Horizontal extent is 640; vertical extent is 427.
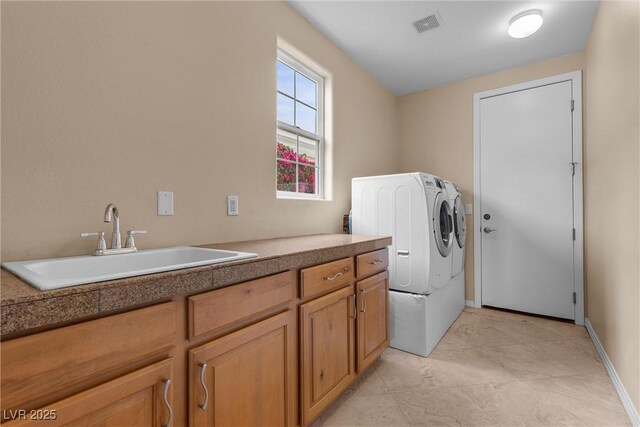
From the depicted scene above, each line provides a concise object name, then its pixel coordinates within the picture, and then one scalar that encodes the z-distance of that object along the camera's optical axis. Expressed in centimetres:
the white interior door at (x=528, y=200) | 293
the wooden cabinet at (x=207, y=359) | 67
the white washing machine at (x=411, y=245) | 227
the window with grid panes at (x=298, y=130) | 234
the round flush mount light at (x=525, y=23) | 232
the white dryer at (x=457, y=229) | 285
